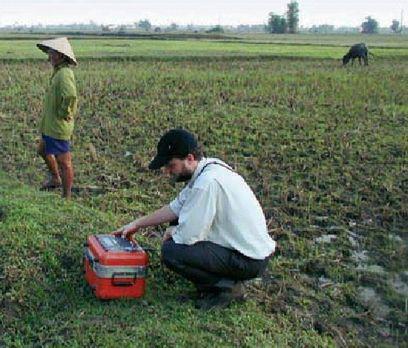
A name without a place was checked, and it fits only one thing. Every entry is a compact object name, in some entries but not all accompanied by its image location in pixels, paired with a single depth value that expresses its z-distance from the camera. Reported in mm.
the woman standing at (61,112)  6816
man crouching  4328
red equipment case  4359
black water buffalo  24891
